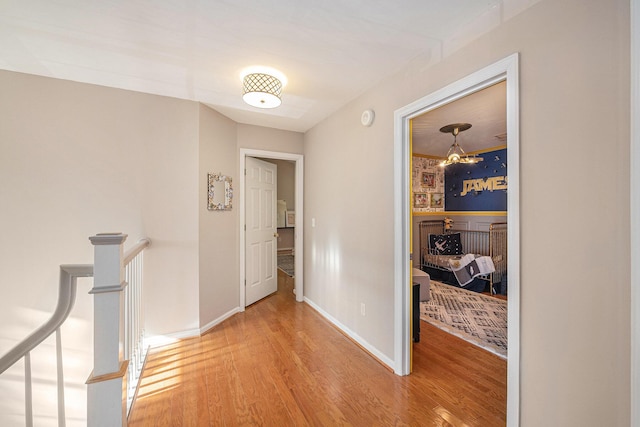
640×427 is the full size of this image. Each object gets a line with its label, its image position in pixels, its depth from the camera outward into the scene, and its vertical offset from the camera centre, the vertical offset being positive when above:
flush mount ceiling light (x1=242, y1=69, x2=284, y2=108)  2.10 +1.05
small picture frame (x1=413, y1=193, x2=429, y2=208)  5.50 +0.25
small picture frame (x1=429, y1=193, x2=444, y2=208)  5.70 +0.25
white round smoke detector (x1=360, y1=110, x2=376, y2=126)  2.37 +0.89
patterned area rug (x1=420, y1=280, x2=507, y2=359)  2.57 -1.30
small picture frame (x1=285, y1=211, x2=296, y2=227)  6.76 -0.20
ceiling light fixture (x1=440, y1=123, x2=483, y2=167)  3.57 +0.96
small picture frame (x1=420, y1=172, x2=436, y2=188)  5.60 +0.71
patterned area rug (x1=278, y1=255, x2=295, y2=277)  5.54 -1.27
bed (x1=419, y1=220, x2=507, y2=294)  4.25 -0.69
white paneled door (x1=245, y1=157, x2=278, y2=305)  3.52 -0.28
